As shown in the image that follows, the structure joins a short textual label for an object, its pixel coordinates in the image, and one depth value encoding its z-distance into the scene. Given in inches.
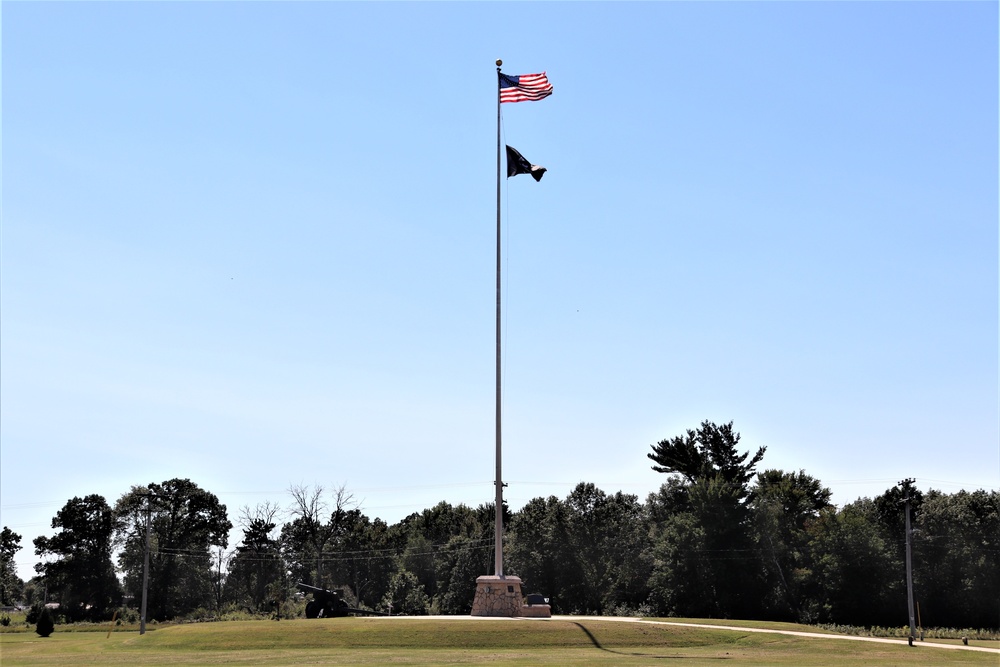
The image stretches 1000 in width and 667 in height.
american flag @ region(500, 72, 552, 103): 1920.5
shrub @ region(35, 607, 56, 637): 2343.8
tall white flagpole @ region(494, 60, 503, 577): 1803.6
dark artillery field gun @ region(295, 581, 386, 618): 2058.3
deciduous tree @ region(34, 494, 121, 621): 3602.4
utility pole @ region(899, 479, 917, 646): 1895.9
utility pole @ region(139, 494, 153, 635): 2082.8
